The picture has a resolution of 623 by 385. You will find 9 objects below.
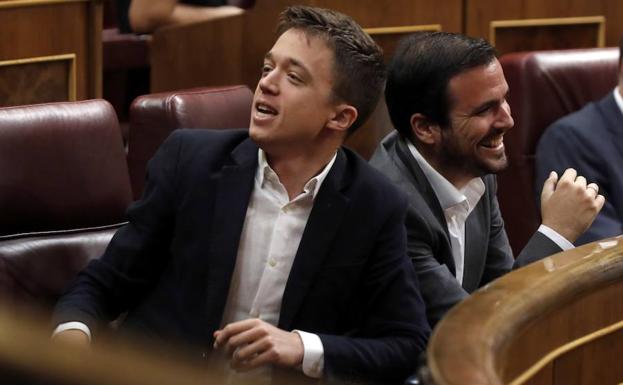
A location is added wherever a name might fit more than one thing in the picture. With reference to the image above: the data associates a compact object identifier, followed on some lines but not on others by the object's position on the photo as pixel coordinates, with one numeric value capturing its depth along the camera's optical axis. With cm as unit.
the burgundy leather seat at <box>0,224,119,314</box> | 815
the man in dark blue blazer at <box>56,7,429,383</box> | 795
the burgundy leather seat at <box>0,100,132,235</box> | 818
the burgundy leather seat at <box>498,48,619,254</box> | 946
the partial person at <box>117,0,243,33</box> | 1006
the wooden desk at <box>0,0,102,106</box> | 947
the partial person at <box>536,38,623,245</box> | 926
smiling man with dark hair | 832
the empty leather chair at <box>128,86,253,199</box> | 852
